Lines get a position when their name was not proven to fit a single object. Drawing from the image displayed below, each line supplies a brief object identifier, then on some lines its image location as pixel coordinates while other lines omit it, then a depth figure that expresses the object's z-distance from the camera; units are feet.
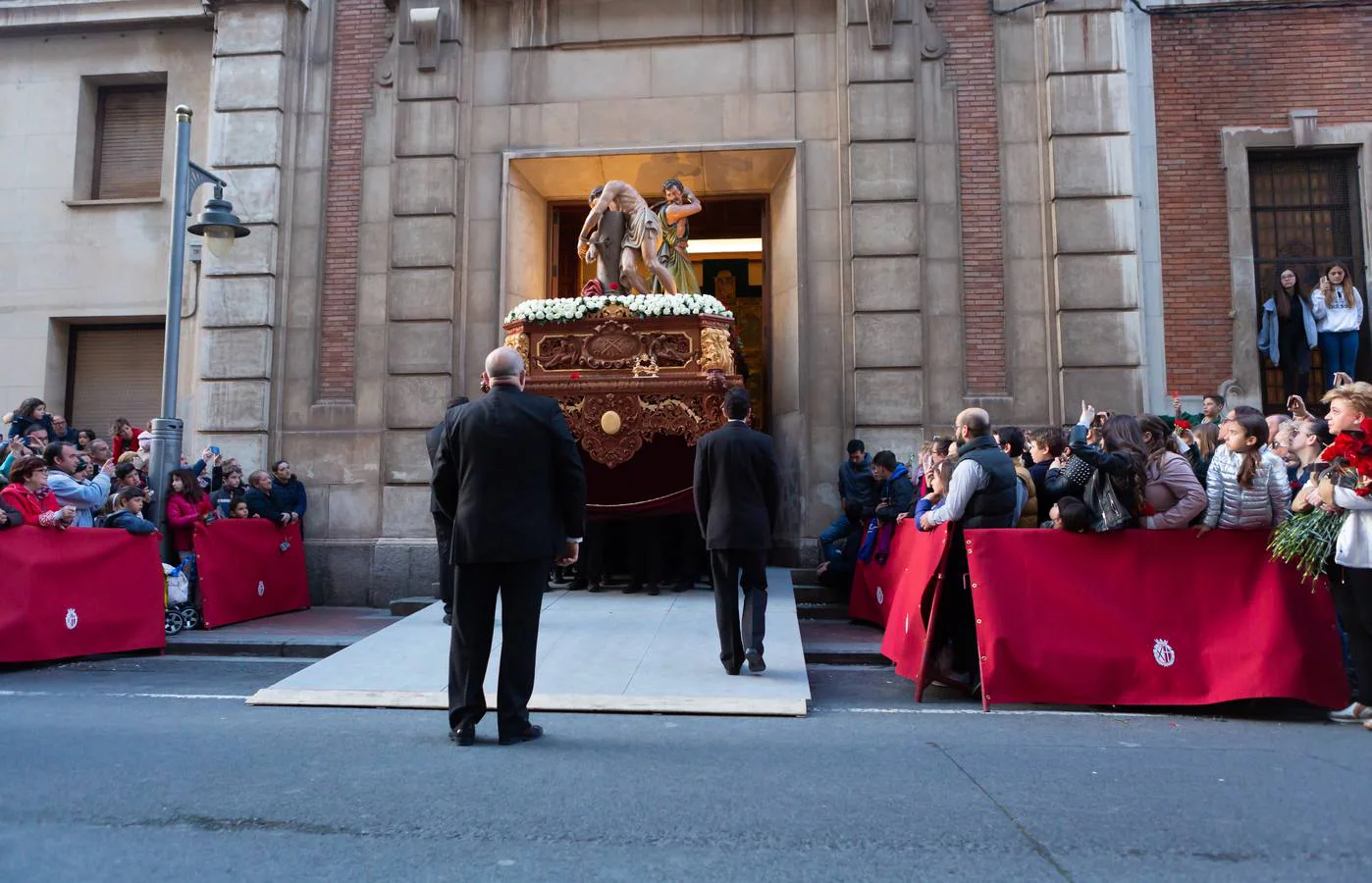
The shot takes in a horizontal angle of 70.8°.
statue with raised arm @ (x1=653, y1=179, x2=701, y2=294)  39.01
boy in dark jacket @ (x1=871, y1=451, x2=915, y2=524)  32.42
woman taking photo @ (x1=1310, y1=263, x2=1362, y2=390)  40.34
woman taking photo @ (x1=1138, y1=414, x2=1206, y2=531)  20.77
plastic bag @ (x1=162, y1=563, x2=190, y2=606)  32.48
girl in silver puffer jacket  20.57
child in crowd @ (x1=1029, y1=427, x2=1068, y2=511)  25.20
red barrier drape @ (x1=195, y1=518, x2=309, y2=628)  34.12
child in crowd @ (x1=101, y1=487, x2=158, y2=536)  29.89
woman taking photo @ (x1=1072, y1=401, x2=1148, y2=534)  20.61
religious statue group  37.96
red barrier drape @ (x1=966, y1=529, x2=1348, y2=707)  20.35
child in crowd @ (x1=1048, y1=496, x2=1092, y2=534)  21.16
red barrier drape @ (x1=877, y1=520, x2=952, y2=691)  21.91
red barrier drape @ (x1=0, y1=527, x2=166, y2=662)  26.48
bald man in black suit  16.98
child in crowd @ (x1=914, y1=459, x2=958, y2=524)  24.23
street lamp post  34.22
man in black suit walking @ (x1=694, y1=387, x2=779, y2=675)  22.85
